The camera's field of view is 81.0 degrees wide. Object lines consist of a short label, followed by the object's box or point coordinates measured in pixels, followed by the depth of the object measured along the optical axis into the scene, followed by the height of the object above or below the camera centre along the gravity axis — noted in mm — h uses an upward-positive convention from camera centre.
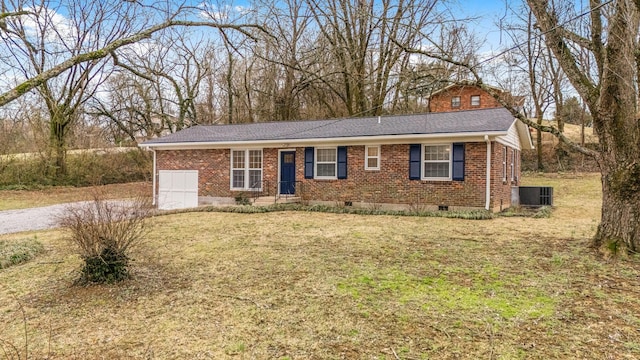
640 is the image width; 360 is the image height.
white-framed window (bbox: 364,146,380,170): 12688 +719
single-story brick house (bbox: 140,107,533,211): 11422 +611
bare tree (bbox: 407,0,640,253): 5648 +970
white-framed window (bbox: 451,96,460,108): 28938 +5968
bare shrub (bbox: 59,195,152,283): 4676 -750
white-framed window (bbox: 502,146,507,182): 12462 +544
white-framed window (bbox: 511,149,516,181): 13966 +578
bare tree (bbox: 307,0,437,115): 17984 +6361
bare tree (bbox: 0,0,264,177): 6211 +2744
